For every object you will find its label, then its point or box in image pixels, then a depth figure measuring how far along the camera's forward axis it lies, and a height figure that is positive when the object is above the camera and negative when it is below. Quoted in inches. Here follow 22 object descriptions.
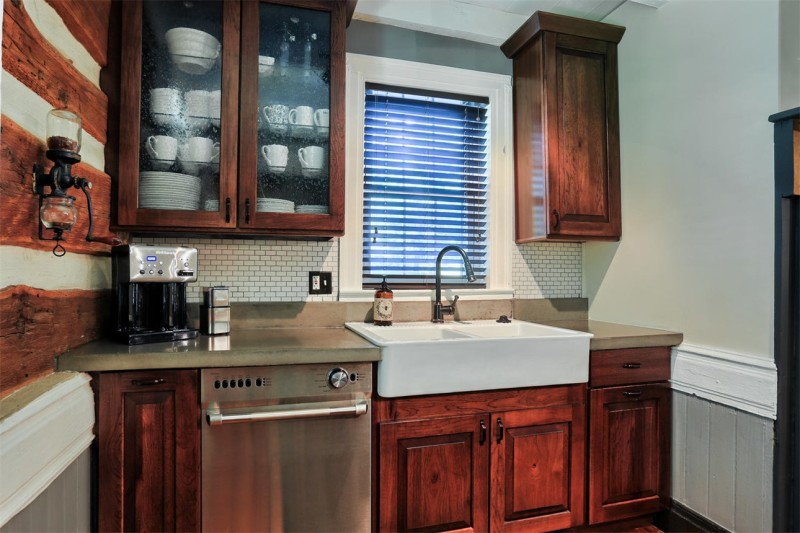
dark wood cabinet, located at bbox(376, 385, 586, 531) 67.7 -30.1
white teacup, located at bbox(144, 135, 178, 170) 71.9 +18.6
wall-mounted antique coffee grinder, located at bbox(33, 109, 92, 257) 50.1 +10.1
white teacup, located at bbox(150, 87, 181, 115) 72.2 +26.5
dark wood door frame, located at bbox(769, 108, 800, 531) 65.8 -11.0
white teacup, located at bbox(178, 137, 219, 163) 73.3 +19.0
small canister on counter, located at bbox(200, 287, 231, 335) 74.9 -7.5
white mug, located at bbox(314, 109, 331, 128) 79.0 +26.2
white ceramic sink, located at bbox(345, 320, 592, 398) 66.2 -14.4
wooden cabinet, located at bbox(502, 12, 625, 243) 91.5 +29.4
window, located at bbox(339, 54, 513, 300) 92.7 +20.2
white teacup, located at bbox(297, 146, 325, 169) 78.5 +19.3
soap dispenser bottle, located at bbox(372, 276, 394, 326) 87.7 -7.8
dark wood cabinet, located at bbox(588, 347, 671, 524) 77.4 -28.6
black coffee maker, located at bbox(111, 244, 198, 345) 64.9 -3.8
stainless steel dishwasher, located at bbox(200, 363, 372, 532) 61.7 -25.5
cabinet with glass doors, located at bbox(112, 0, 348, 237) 71.4 +24.8
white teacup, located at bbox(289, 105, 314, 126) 78.1 +26.3
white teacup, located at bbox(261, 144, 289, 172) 76.5 +19.0
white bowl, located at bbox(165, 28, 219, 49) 72.7 +37.2
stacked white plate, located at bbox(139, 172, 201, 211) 71.3 +12.0
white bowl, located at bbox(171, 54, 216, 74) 73.3 +33.0
